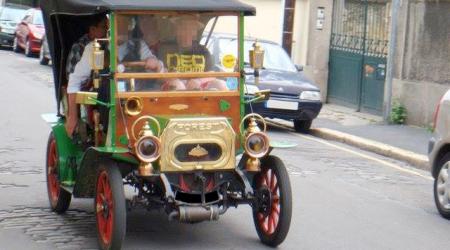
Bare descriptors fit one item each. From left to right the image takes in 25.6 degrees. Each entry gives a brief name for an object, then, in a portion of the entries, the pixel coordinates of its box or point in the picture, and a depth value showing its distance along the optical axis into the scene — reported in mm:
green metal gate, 20109
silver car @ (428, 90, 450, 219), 9680
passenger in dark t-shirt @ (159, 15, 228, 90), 8023
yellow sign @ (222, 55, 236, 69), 8203
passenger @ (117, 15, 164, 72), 7789
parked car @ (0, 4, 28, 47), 36719
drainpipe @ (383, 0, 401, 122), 18375
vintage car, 7445
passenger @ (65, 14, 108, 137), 8500
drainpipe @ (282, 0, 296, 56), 20938
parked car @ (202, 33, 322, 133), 16859
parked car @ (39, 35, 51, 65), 28378
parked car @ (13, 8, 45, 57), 32438
